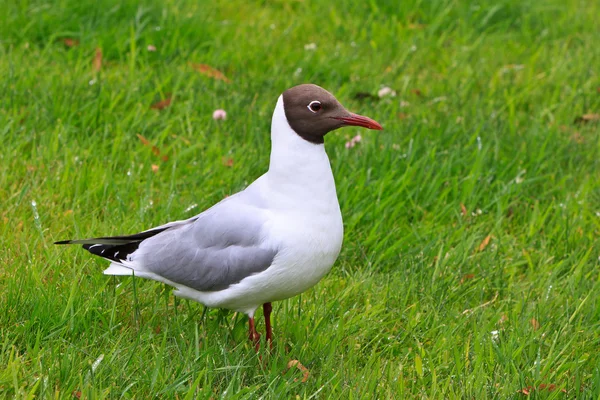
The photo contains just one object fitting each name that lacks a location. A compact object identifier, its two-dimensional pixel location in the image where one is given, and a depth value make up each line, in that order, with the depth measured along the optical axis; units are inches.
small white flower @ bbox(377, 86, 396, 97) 487.5
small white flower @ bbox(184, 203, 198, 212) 373.4
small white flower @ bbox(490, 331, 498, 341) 316.2
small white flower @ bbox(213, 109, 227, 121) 442.0
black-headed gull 283.3
